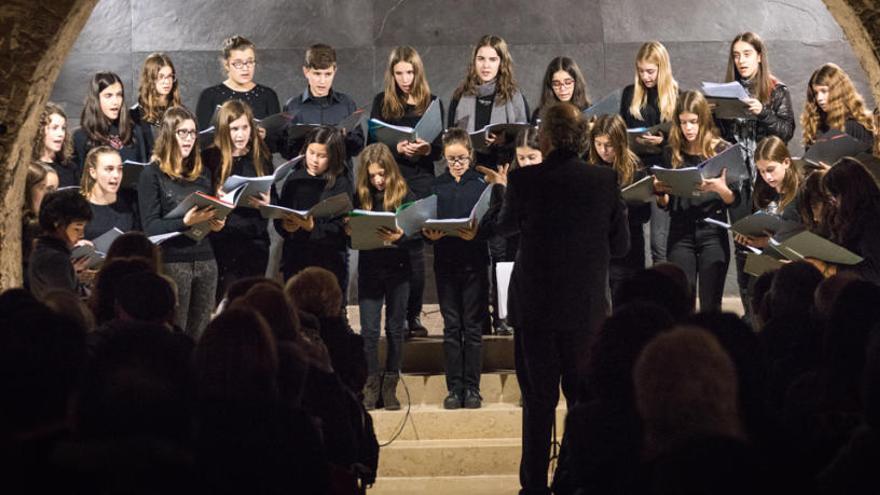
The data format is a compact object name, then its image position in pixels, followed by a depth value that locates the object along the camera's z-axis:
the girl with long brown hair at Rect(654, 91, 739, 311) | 14.56
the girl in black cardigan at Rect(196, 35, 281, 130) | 16.03
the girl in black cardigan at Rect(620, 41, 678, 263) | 15.49
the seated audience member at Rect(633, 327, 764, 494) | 5.54
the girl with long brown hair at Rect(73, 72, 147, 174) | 15.34
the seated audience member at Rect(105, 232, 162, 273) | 10.78
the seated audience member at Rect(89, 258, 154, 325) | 9.61
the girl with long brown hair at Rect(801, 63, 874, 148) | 15.36
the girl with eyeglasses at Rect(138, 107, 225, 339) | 14.01
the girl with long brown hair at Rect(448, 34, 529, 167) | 15.62
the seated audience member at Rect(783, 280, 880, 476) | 6.97
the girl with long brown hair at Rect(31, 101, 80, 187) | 15.09
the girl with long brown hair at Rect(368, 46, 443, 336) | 15.19
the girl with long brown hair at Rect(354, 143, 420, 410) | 14.17
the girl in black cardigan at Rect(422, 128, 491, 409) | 14.01
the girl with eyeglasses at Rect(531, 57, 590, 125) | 15.52
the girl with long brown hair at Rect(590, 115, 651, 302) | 14.57
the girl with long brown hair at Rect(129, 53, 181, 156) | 15.55
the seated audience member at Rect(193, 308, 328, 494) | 6.48
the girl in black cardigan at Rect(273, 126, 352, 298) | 14.53
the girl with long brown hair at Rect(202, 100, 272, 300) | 14.64
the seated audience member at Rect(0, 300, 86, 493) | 5.80
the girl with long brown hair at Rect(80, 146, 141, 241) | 14.23
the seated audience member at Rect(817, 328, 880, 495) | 5.74
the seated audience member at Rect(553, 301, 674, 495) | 7.01
